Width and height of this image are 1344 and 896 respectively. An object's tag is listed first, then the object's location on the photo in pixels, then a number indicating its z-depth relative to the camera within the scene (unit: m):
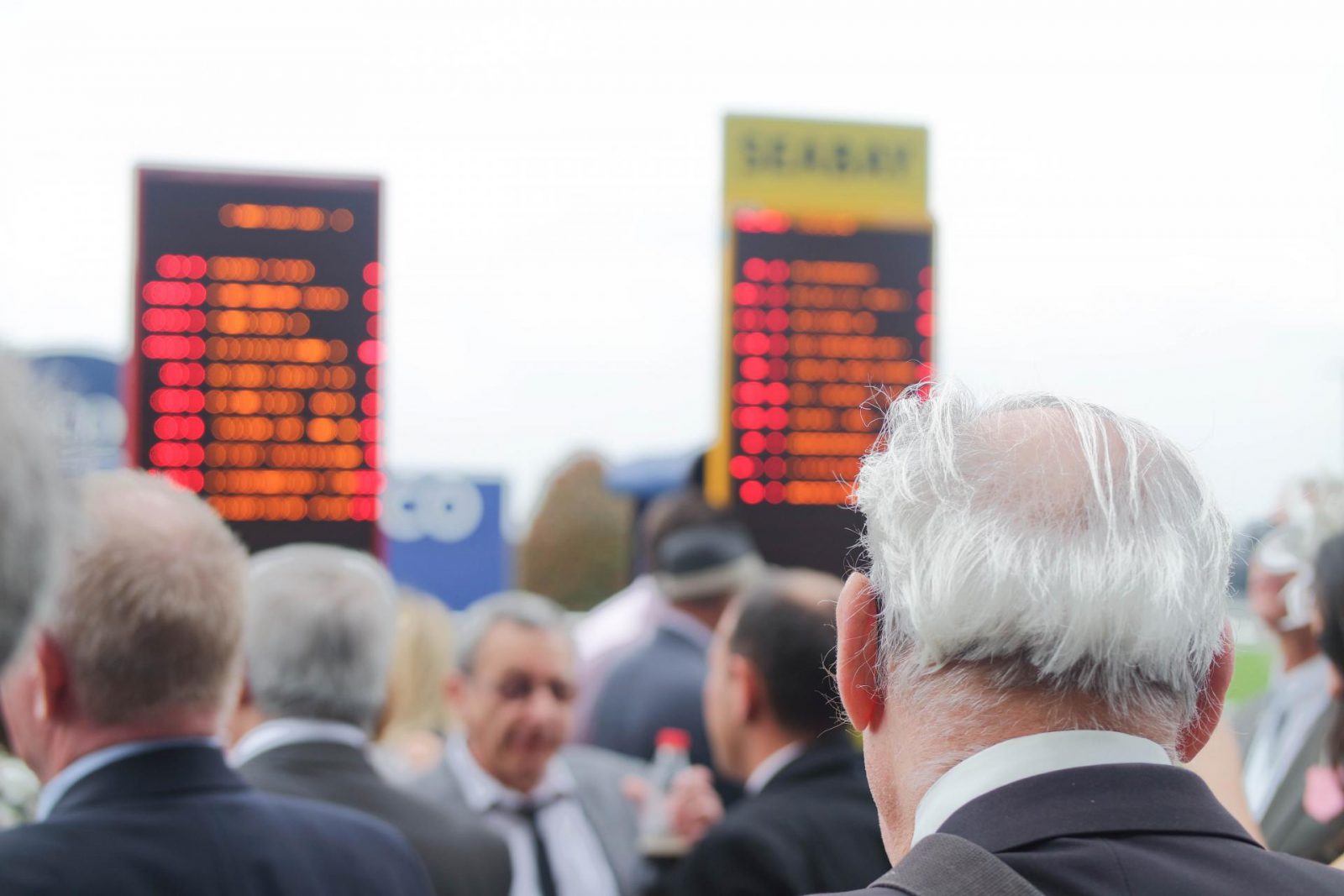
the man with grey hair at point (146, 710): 1.94
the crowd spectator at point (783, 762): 2.83
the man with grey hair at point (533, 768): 3.78
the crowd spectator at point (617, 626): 5.65
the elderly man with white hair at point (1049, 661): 1.15
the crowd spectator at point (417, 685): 5.73
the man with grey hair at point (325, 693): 2.93
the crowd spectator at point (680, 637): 4.83
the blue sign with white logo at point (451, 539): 14.56
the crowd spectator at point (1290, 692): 3.19
